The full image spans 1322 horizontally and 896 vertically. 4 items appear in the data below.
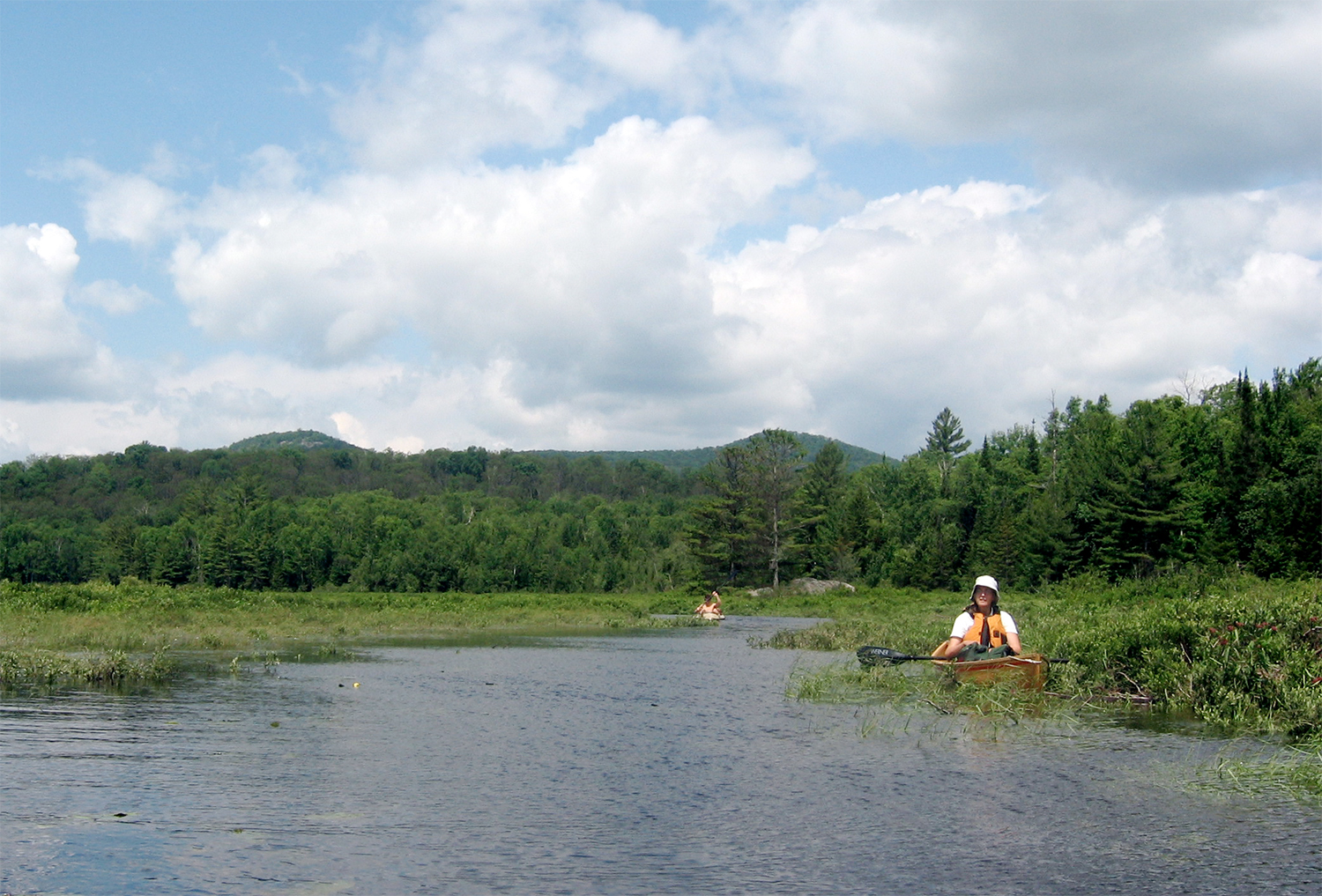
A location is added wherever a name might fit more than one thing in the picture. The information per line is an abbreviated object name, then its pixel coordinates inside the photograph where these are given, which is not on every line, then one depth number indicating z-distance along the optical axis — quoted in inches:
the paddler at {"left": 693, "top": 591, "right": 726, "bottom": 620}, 2305.6
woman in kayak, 792.9
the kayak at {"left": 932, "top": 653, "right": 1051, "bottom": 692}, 738.2
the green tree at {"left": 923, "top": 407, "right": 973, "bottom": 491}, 5913.4
